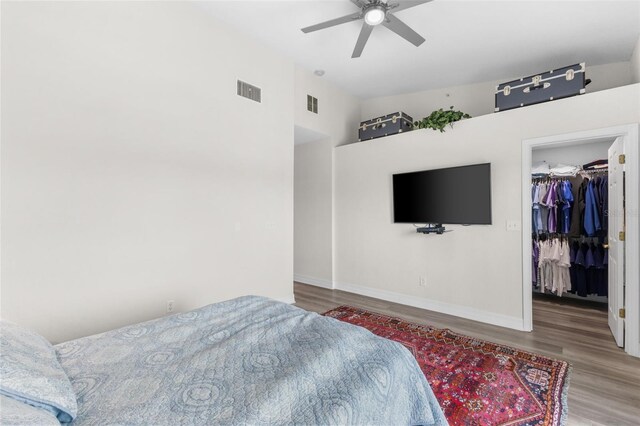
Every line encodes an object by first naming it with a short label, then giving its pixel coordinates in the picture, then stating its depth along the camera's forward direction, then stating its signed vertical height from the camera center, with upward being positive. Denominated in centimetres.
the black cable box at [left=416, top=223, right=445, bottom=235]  353 -23
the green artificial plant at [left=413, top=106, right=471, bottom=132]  343 +110
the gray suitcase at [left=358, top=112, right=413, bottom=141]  405 +124
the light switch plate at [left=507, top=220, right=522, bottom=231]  304 -16
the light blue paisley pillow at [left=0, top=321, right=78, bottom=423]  85 -53
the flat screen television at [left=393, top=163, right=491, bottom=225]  327 +18
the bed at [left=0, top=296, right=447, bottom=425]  90 -63
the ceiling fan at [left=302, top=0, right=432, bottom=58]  237 +164
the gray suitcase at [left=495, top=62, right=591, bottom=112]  281 +126
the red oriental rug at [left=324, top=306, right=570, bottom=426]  173 -121
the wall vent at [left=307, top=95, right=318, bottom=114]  414 +157
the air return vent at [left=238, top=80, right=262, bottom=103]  327 +140
